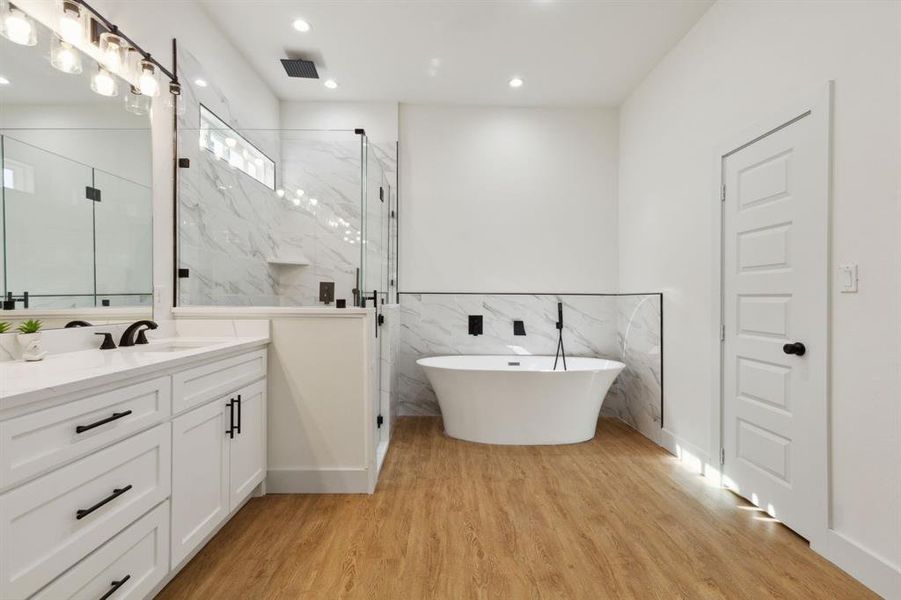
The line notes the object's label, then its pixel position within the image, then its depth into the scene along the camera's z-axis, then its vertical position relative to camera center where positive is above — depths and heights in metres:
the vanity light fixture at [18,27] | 1.49 +0.95
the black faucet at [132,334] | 1.92 -0.17
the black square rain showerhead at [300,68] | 3.26 +1.77
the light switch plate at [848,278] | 1.71 +0.08
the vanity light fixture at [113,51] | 1.89 +1.09
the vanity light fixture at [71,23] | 1.71 +1.09
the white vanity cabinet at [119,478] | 0.99 -0.54
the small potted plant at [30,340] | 1.48 -0.15
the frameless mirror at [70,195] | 1.48 +0.40
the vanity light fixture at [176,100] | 2.34 +1.10
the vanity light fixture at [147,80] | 2.10 +1.06
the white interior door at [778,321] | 1.88 -0.11
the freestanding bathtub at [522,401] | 3.10 -0.76
